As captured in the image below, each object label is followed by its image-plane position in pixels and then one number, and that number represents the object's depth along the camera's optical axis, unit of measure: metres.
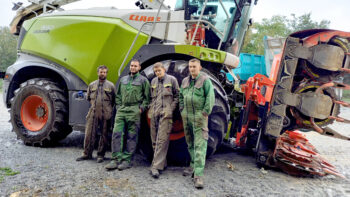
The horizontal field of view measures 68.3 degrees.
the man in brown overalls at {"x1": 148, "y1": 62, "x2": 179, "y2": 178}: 3.26
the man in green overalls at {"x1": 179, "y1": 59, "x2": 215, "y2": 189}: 3.02
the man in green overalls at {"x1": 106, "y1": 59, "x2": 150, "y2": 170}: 3.46
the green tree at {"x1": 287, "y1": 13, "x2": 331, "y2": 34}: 30.16
